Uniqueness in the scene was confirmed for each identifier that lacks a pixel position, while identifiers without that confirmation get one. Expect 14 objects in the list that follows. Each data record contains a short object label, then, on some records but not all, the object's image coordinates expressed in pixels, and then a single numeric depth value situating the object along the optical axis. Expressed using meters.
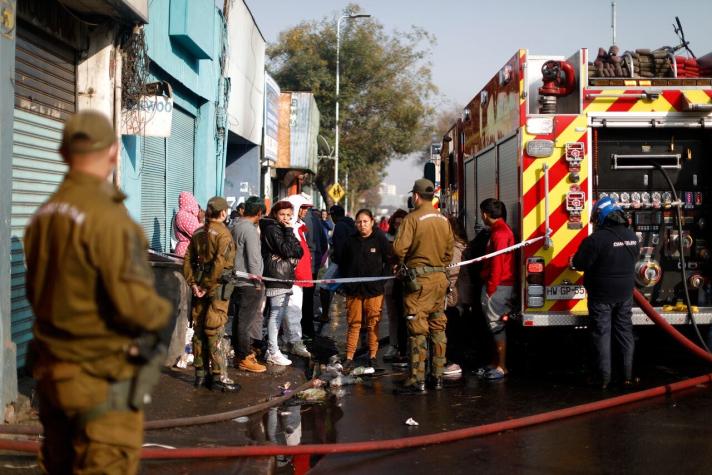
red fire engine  8.30
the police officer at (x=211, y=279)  7.60
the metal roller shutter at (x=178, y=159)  13.21
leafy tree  41.25
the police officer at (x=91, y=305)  3.28
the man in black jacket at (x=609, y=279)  7.89
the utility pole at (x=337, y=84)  38.00
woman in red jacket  9.62
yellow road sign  32.16
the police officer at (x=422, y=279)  8.08
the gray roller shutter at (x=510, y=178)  8.68
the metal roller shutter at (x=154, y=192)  11.72
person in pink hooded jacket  9.56
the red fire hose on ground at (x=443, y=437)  5.28
